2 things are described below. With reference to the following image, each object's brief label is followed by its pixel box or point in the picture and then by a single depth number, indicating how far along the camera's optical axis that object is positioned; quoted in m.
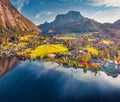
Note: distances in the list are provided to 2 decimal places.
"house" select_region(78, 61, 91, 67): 79.31
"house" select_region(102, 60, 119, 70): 77.15
